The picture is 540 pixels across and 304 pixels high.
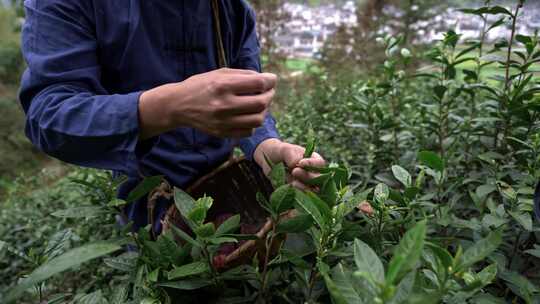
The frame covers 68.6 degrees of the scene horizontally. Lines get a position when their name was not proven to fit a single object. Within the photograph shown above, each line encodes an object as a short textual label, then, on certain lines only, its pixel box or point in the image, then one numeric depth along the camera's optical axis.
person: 0.65
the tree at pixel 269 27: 4.12
